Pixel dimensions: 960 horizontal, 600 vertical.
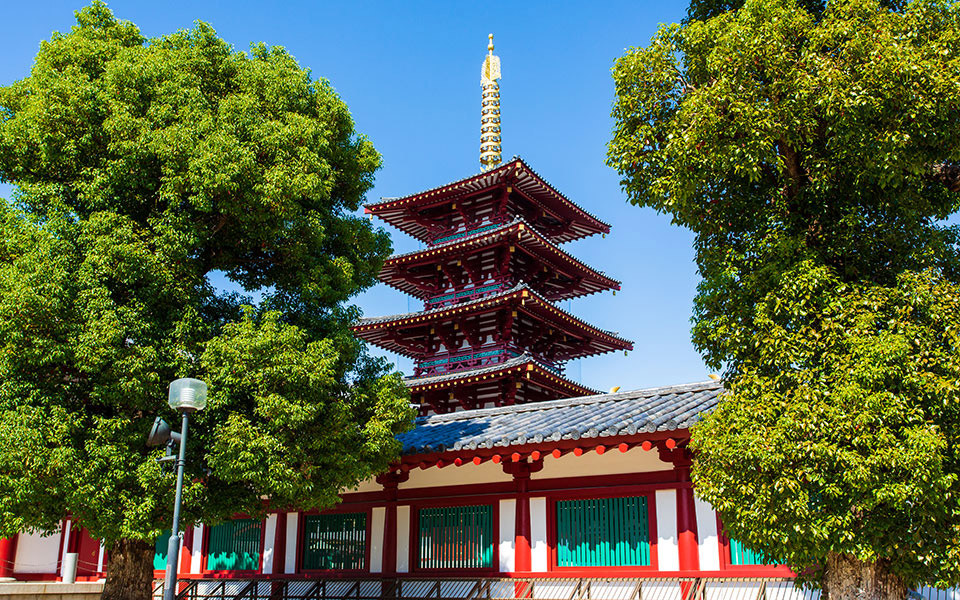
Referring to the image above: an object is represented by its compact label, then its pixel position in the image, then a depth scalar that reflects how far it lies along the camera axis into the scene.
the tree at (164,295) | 10.12
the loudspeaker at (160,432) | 9.10
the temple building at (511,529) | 12.04
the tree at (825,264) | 7.39
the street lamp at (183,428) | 8.59
